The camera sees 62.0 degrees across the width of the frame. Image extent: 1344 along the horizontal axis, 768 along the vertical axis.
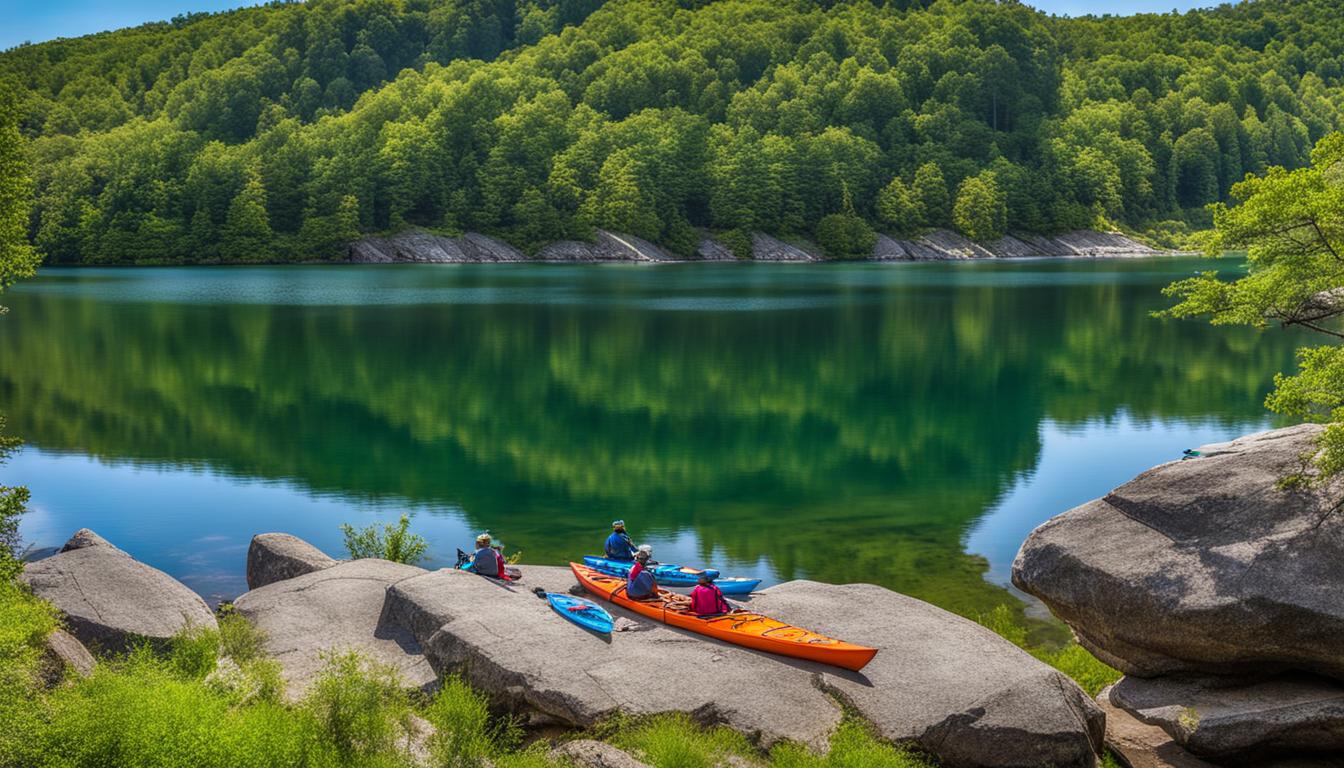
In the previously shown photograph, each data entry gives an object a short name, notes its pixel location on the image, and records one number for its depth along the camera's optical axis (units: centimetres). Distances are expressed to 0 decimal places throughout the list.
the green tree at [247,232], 16050
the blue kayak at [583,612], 1838
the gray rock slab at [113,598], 1792
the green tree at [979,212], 18700
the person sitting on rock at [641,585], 2009
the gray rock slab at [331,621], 1809
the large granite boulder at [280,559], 2386
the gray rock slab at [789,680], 1504
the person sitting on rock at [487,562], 2167
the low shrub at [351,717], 1355
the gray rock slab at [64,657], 1555
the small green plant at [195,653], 1733
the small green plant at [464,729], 1415
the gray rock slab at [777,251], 17725
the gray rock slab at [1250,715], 1570
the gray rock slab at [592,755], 1377
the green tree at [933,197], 19225
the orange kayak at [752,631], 1678
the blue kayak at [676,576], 2214
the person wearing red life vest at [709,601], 1881
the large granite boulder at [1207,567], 1596
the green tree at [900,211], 18788
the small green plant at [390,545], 2638
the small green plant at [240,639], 1823
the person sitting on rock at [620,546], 2356
